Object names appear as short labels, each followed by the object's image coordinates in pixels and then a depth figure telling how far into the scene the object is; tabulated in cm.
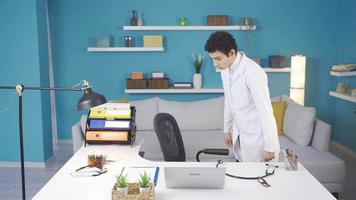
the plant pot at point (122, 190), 209
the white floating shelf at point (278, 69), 569
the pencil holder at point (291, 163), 259
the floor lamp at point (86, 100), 243
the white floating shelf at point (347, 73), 501
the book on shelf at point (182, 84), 581
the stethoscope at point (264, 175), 239
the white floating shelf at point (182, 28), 568
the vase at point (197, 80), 580
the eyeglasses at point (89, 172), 256
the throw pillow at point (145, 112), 518
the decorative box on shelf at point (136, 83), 572
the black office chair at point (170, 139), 297
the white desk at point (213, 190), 221
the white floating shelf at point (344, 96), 480
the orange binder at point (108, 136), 317
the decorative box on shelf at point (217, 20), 568
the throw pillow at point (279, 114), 503
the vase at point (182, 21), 575
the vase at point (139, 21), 574
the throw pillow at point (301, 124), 443
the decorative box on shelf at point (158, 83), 573
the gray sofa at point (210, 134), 400
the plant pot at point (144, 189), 209
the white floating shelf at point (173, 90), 573
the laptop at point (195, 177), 220
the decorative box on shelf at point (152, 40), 570
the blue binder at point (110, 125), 319
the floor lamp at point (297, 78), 550
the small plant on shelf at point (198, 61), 580
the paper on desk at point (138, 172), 245
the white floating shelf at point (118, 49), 572
